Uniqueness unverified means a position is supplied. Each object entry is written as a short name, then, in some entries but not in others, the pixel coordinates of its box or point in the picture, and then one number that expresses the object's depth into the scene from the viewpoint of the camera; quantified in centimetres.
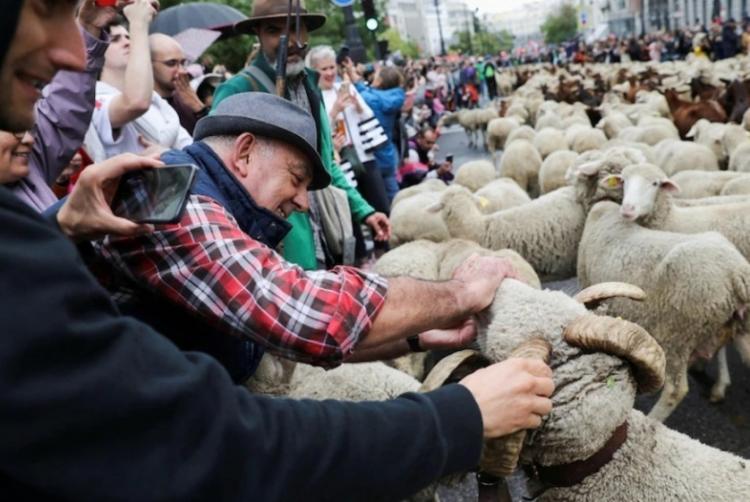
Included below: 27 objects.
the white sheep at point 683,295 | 309
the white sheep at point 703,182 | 503
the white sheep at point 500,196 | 560
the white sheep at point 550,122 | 1019
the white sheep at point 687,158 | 602
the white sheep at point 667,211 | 378
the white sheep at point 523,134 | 922
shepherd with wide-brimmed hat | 275
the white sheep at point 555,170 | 659
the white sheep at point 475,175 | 689
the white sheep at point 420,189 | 593
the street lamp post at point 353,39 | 1016
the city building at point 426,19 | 11400
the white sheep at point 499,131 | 1154
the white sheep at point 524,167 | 781
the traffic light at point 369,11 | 1077
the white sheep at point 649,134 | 766
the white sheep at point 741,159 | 572
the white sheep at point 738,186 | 461
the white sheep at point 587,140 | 778
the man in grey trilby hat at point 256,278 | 130
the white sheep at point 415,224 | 480
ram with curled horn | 147
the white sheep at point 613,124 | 895
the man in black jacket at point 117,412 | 69
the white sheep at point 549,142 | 839
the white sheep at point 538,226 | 473
